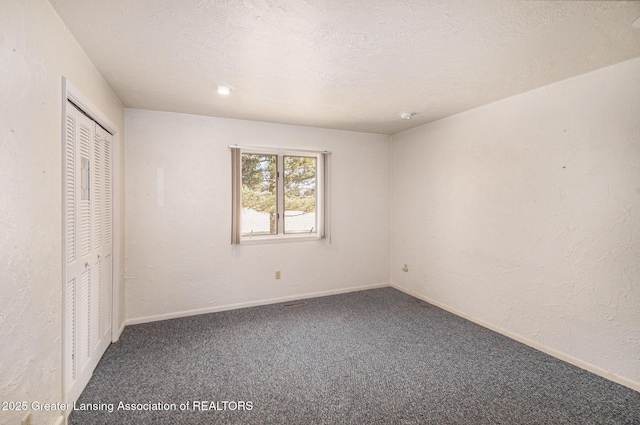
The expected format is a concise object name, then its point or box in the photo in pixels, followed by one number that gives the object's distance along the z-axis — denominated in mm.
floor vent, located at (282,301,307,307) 3758
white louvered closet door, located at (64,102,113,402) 1825
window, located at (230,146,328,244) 3760
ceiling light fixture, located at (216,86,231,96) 2564
